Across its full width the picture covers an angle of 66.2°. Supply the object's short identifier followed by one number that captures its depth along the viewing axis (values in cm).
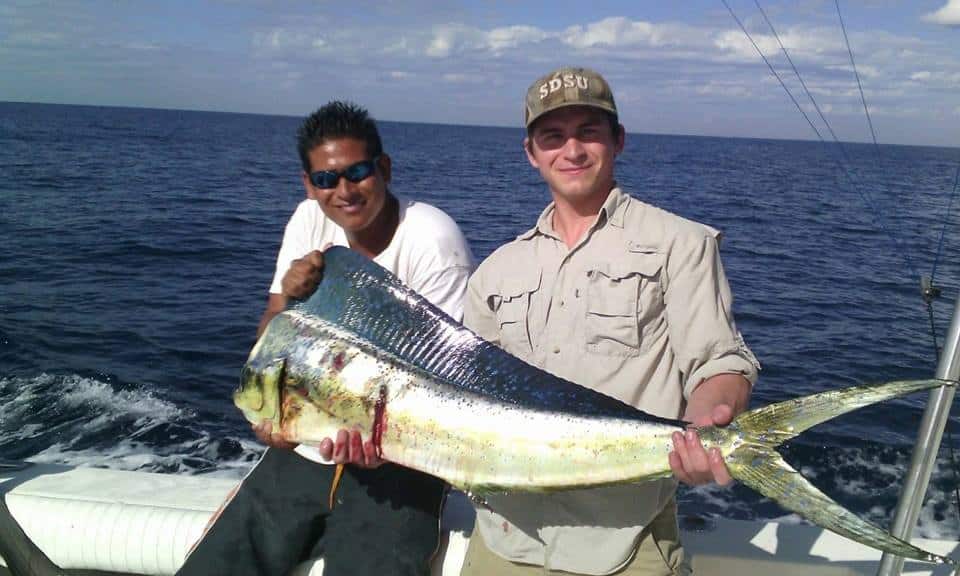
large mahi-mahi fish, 171
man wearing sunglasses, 269
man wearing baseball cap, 219
